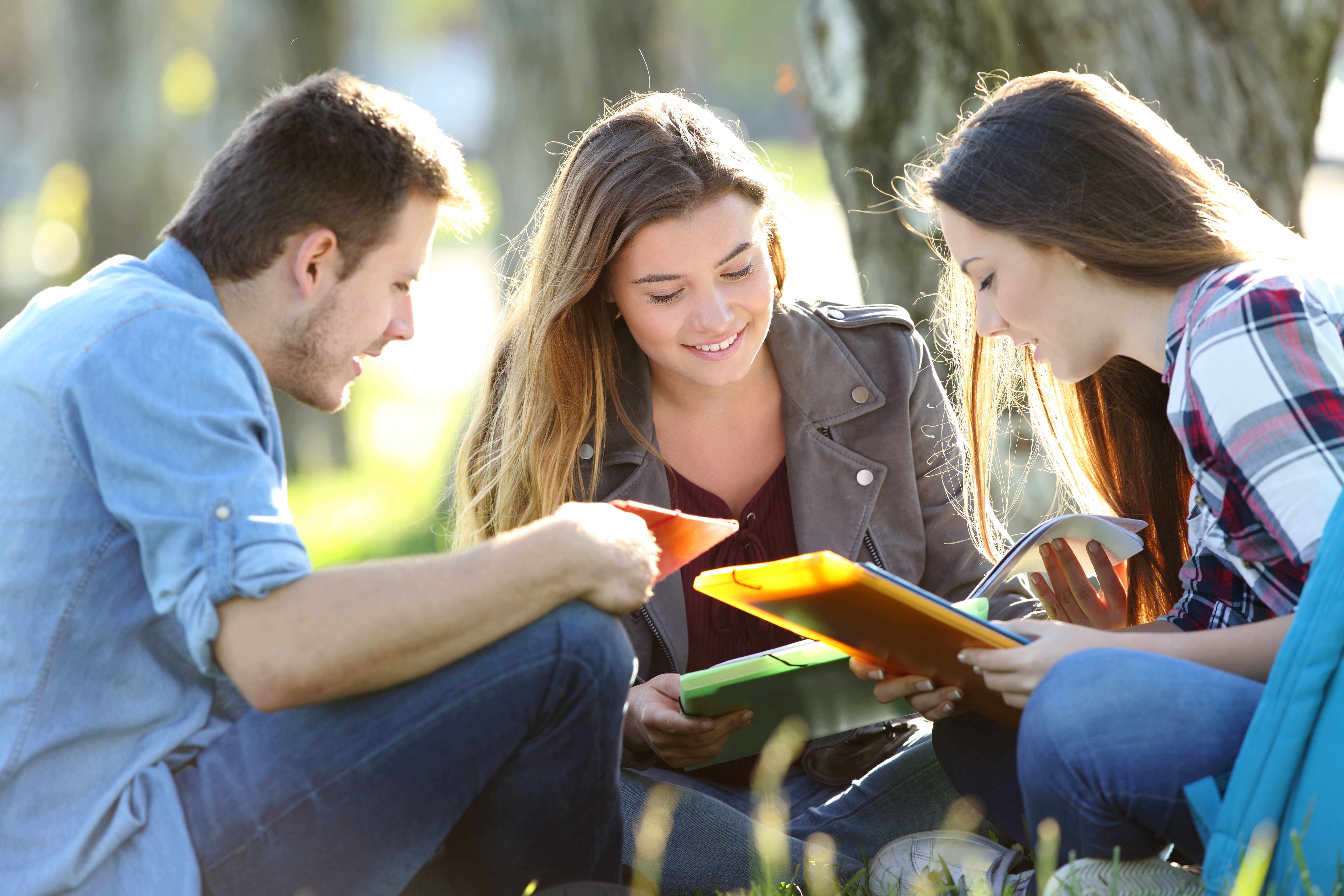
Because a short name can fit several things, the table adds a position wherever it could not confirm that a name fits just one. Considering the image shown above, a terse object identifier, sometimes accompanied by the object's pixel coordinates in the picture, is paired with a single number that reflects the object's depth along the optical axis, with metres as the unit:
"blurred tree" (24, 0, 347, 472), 19.78
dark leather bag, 6.03
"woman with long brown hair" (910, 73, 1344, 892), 3.90
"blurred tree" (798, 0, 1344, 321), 7.90
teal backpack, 3.58
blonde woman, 5.82
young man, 3.65
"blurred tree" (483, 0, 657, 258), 14.94
